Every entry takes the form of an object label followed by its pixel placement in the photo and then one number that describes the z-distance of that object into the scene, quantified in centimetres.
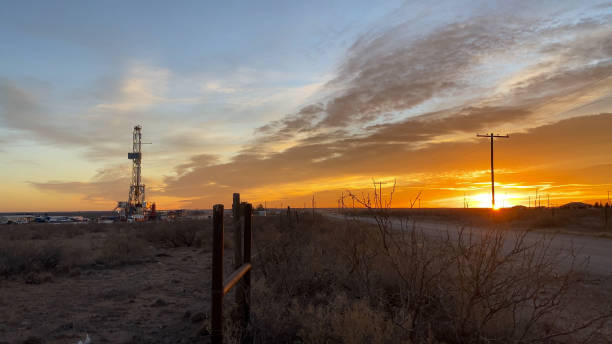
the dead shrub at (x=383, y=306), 461
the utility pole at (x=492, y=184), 3738
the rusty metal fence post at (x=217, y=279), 366
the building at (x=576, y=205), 7531
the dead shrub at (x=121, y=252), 1406
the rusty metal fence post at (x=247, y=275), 547
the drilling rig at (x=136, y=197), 5875
